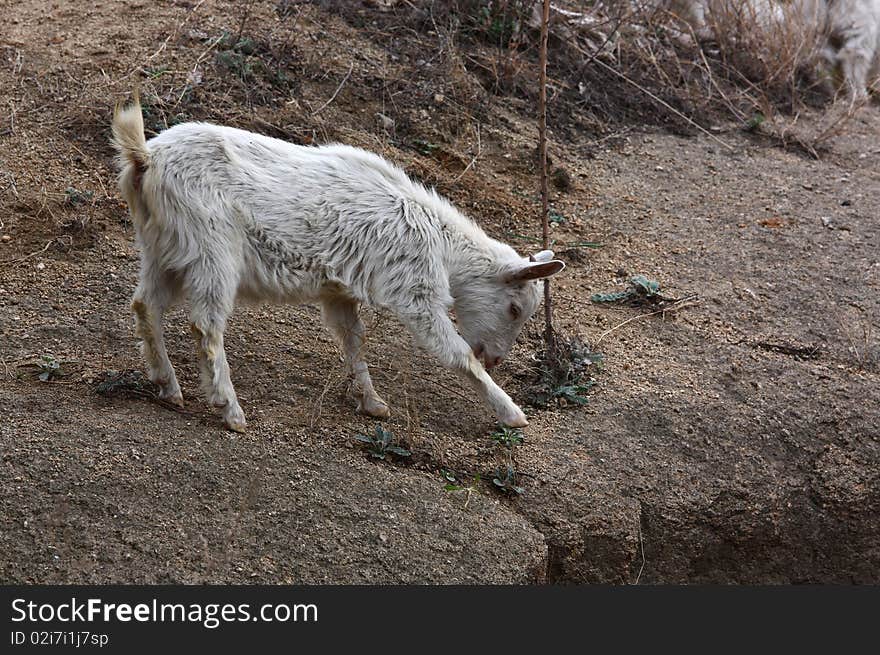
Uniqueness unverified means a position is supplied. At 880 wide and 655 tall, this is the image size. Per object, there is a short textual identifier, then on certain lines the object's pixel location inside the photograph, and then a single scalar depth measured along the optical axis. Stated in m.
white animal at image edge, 10.38
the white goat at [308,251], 4.55
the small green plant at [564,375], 5.62
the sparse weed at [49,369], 4.89
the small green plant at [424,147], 7.76
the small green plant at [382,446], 4.89
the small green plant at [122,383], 4.85
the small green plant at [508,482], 4.90
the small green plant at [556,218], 7.55
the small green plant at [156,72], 7.34
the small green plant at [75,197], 6.29
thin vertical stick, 5.42
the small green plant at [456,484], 4.82
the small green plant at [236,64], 7.60
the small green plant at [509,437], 5.17
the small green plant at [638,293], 6.70
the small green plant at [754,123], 9.55
